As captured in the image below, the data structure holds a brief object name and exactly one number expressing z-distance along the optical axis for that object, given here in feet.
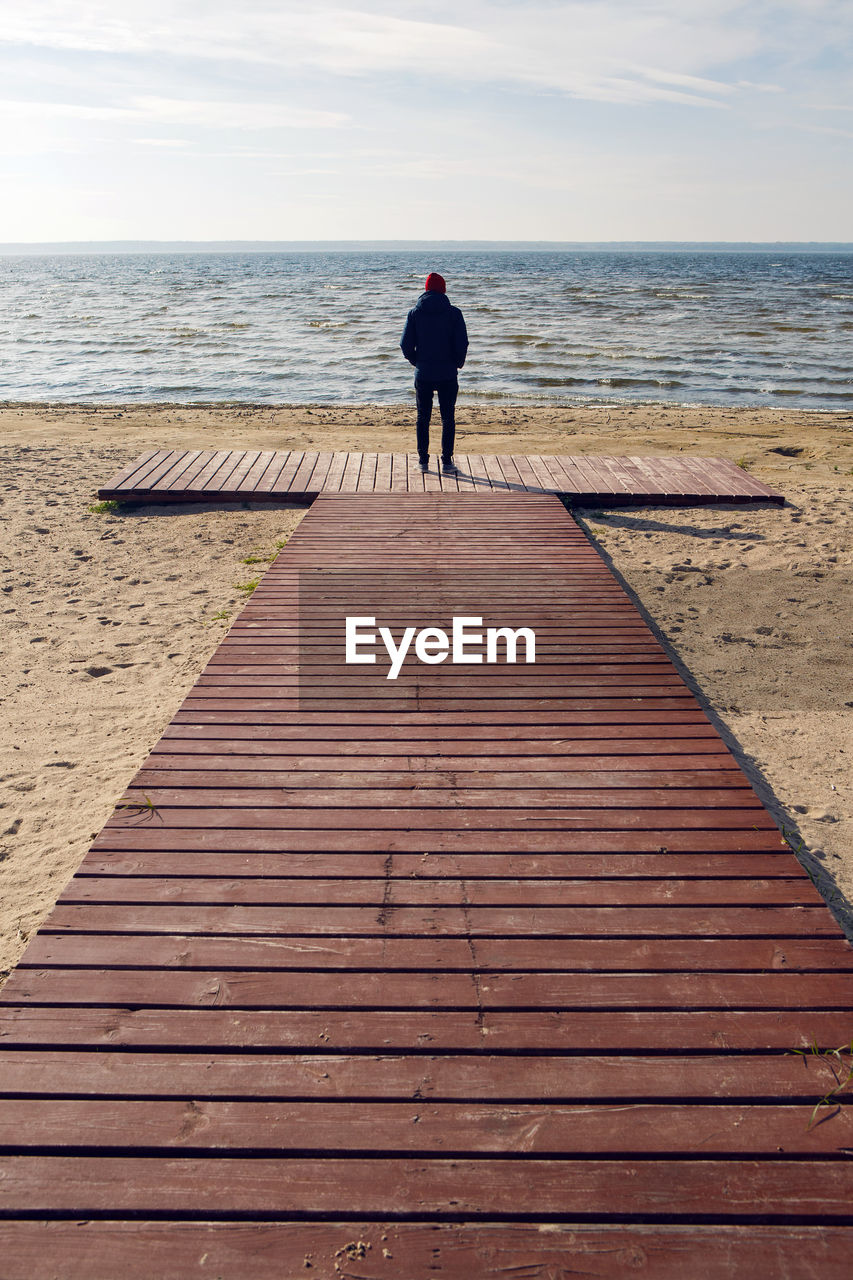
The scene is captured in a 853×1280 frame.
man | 25.84
